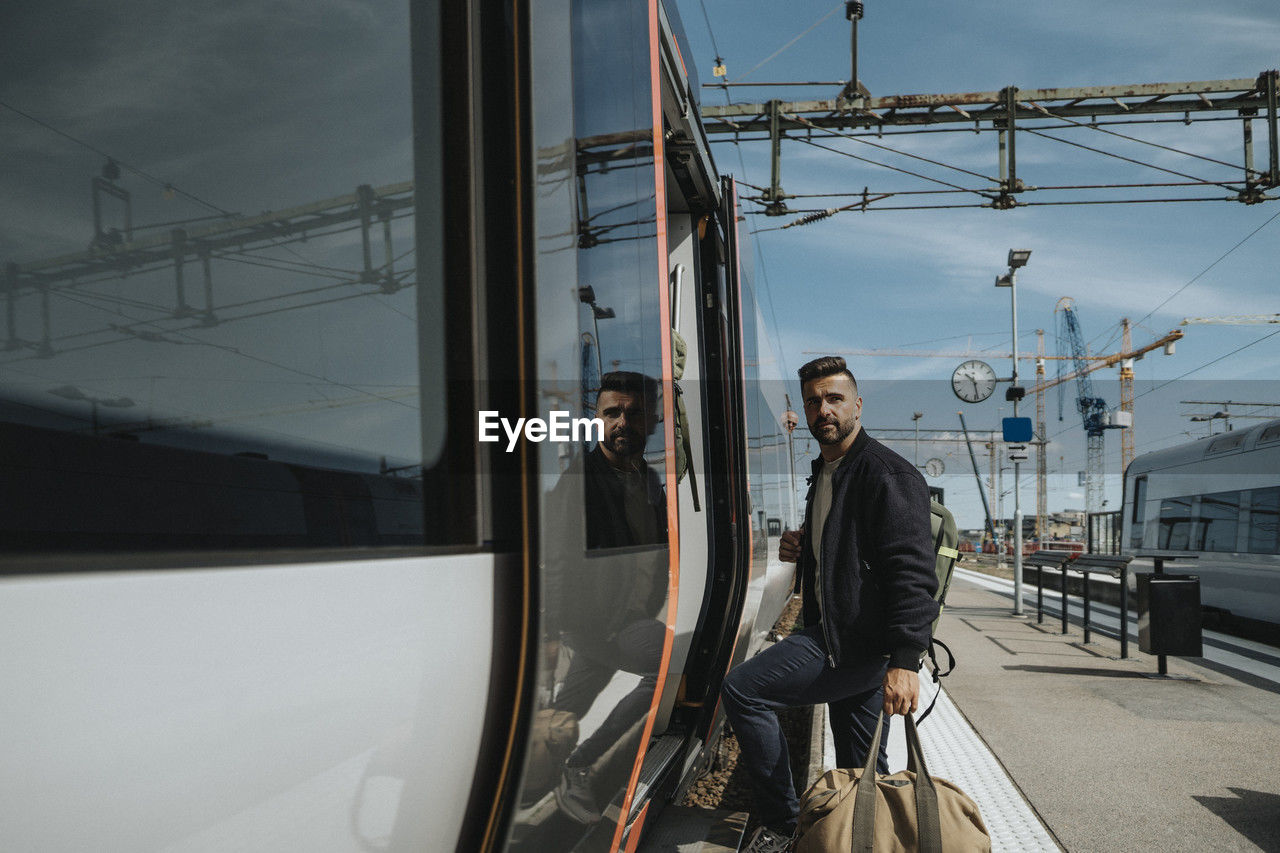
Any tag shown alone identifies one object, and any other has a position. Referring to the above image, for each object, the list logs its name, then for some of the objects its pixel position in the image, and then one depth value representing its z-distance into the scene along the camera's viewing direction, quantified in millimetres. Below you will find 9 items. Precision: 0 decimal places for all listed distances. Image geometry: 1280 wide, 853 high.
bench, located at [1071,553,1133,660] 9617
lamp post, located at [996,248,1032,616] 14609
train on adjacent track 13641
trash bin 8297
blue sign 14656
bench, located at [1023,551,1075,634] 12672
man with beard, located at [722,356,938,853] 3350
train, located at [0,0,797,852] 950
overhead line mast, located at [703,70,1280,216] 10203
